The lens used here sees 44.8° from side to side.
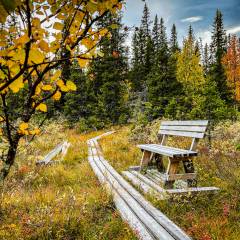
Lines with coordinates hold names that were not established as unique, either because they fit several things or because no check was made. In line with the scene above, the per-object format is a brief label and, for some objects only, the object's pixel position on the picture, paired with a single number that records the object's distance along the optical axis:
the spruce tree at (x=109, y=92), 25.69
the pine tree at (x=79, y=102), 25.75
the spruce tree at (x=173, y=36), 60.50
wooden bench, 5.40
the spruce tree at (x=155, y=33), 51.94
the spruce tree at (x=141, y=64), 38.50
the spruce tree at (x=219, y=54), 31.08
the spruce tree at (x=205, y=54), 72.47
